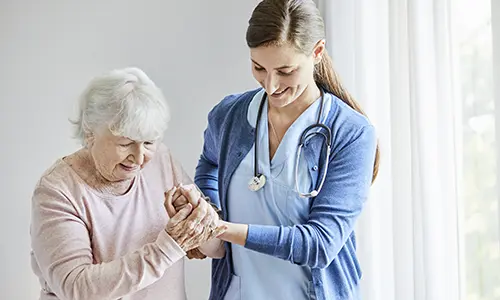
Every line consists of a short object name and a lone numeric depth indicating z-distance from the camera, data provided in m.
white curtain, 2.83
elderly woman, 2.48
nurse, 2.49
